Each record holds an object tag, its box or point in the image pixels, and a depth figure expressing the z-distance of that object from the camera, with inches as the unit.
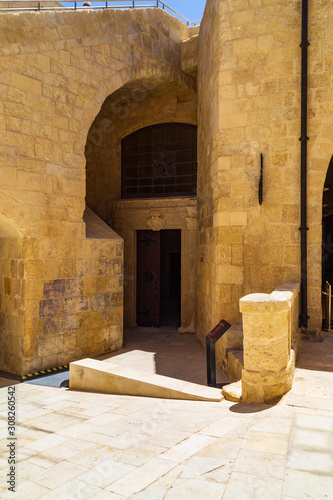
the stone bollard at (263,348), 130.3
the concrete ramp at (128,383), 151.6
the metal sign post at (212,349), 189.0
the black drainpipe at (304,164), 218.5
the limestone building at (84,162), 221.0
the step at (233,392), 136.6
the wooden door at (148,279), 362.0
